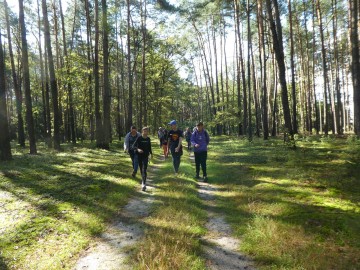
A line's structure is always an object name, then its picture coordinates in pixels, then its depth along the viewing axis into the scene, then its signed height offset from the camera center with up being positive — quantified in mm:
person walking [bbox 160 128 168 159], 16172 -550
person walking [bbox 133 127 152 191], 8930 -517
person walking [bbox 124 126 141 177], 9518 -200
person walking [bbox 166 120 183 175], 10456 -381
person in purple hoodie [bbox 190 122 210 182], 9898 -391
